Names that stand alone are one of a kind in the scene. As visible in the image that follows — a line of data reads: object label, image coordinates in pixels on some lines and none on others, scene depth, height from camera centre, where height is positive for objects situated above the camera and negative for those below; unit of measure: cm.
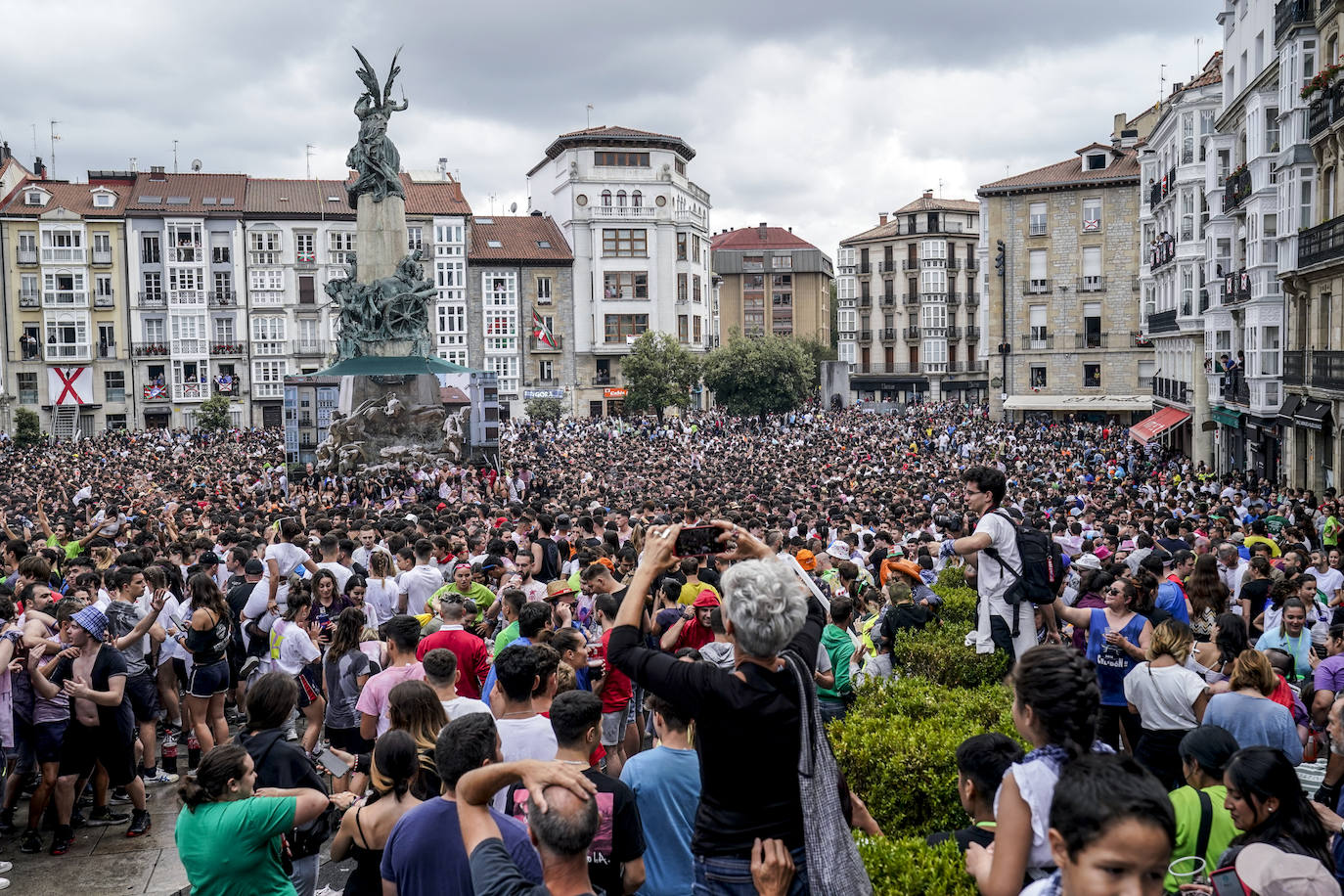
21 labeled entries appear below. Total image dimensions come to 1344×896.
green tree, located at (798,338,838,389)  9494 +509
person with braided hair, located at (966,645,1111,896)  347 -112
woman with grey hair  375 -102
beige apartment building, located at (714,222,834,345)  10738 +1187
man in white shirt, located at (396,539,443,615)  1058 -162
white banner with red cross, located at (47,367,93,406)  6612 +215
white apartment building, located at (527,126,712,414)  7562 +1136
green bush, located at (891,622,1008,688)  766 -177
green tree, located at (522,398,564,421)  6850 +23
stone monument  3306 +336
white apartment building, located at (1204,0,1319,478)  2834 +528
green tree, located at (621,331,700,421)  6706 +212
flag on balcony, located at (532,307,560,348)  6750 +477
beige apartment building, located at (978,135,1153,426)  6334 +653
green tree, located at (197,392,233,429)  6184 +27
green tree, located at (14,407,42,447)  4984 -28
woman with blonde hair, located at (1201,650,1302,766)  598 -166
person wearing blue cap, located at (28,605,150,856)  801 -214
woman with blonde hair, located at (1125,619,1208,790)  658 -175
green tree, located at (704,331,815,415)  6719 +198
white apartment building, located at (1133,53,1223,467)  4031 +550
